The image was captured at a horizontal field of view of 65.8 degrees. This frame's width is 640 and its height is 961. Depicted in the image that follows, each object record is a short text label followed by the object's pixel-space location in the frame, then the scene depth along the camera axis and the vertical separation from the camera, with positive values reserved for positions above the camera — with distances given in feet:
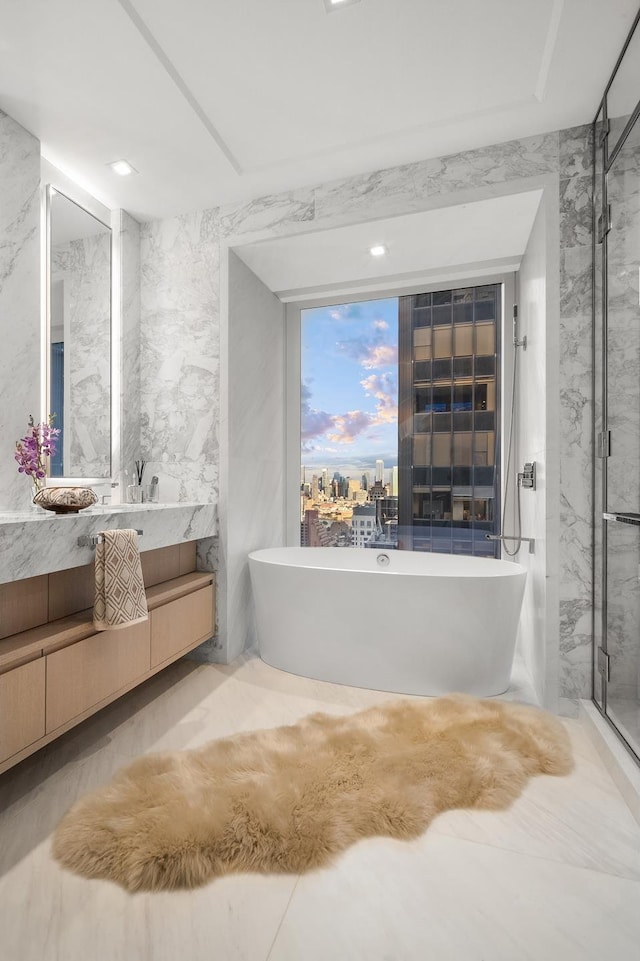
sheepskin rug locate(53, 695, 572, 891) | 4.28 -3.22
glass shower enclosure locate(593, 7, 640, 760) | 5.52 +1.03
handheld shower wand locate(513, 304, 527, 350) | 8.86 +2.62
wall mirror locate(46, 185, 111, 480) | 8.11 +2.46
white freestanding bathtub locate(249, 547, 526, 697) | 7.50 -2.33
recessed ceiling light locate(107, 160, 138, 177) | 8.02 +5.10
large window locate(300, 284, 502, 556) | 10.30 +1.27
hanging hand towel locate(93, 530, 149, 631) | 5.92 -1.30
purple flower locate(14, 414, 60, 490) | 6.73 +0.36
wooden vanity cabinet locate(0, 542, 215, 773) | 4.98 -2.12
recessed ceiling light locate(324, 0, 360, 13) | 5.35 +5.17
